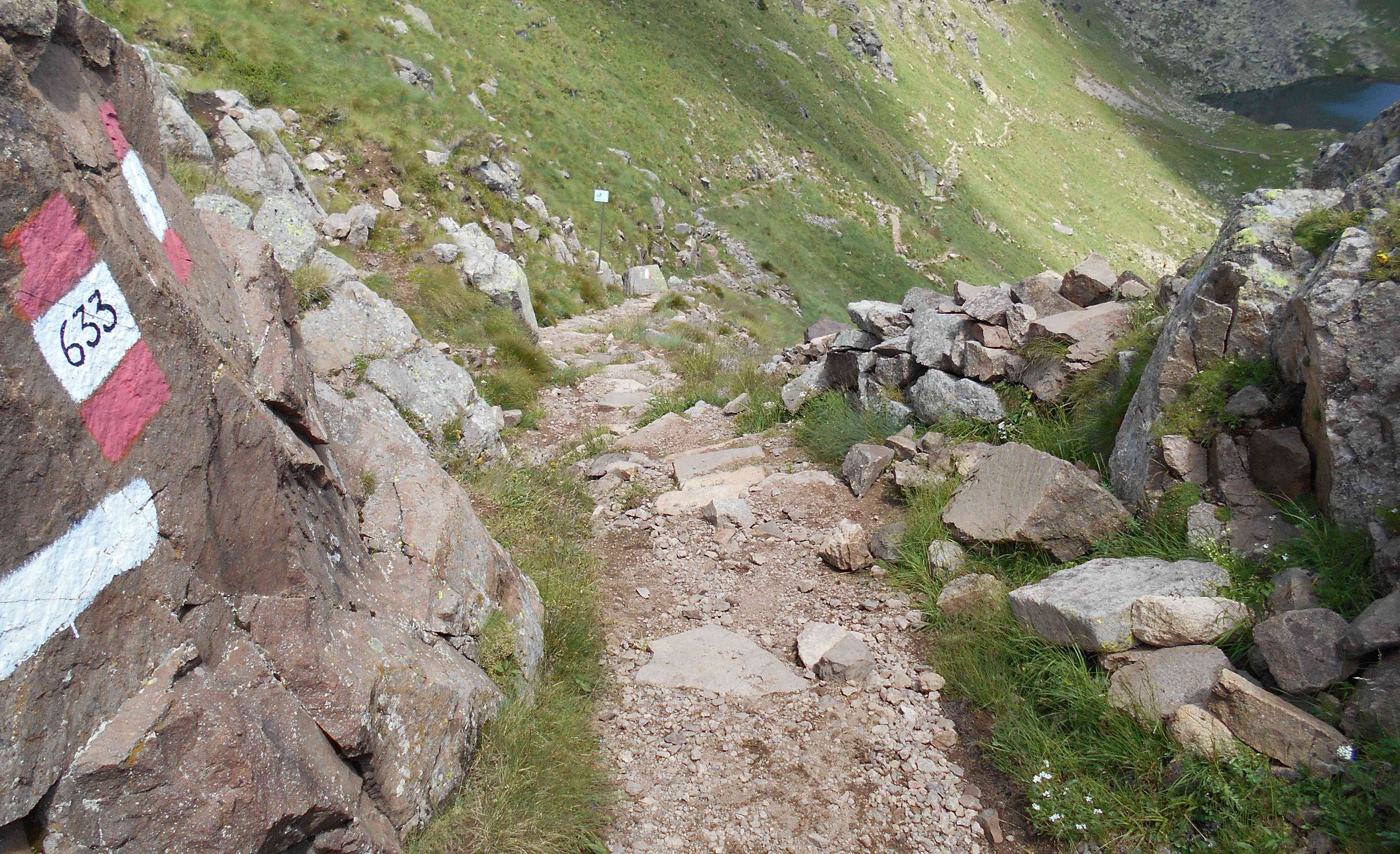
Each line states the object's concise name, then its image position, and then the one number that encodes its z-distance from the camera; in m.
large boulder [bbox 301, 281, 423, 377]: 5.59
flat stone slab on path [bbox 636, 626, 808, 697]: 4.73
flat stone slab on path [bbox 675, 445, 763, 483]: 7.99
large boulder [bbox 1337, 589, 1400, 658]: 3.13
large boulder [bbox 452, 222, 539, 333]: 12.26
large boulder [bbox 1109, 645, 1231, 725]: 3.56
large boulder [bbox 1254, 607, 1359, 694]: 3.30
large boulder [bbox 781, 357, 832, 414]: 9.52
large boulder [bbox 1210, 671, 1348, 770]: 3.05
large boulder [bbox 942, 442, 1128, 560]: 5.09
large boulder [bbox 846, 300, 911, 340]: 9.16
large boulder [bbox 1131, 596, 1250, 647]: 3.82
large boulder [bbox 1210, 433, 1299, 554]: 4.26
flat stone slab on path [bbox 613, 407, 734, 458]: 9.13
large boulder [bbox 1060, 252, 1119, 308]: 7.96
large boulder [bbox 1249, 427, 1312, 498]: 4.36
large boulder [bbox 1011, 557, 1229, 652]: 3.97
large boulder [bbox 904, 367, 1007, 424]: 7.20
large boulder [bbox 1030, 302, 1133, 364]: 6.91
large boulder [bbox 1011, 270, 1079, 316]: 7.89
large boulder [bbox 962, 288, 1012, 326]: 7.73
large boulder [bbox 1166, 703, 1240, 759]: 3.25
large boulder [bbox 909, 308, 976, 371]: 7.79
